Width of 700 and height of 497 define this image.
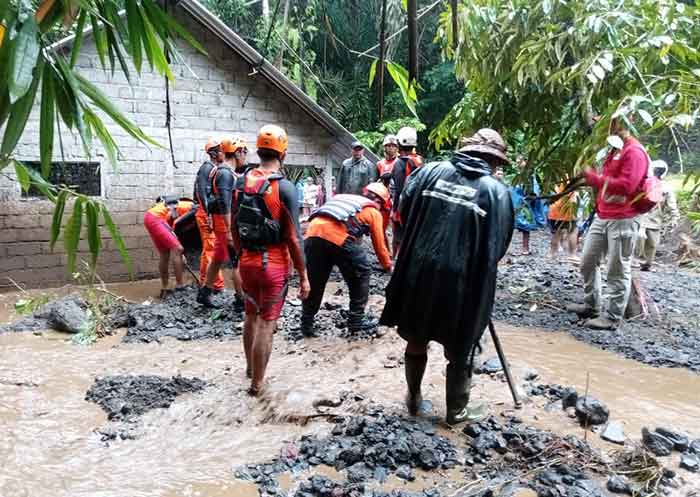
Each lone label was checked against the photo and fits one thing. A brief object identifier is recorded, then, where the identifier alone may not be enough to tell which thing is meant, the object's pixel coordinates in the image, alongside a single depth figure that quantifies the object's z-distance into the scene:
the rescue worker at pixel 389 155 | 8.64
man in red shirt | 5.04
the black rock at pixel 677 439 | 3.18
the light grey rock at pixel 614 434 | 3.28
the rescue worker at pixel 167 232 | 6.96
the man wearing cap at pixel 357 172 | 8.71
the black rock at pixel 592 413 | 3.46
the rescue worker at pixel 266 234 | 3.85
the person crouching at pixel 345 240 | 5.11
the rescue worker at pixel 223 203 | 5.97
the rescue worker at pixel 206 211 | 6.52
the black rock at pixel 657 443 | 3.12
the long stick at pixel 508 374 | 3.65
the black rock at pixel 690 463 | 2.99
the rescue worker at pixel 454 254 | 3.08
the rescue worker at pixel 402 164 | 7.89
